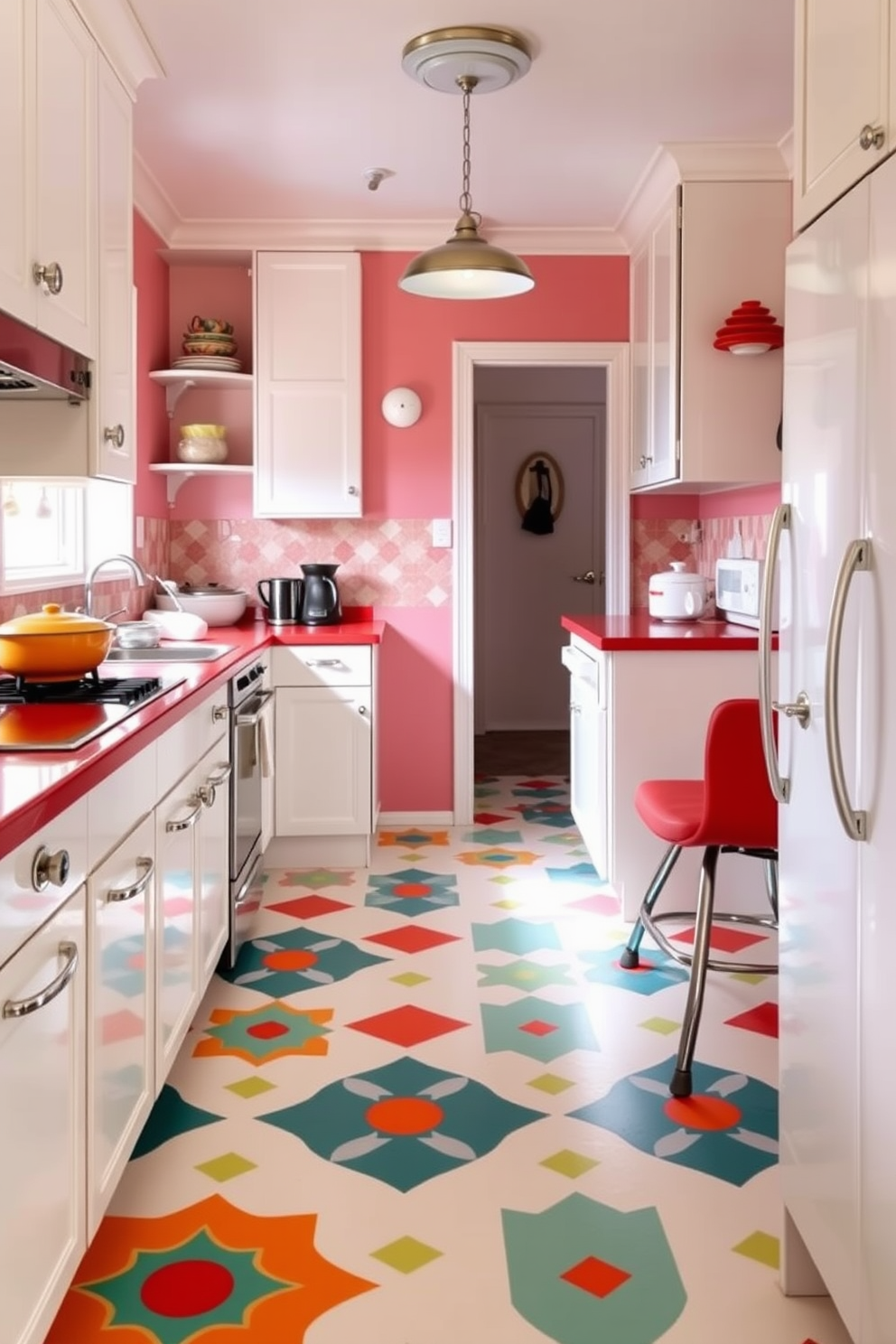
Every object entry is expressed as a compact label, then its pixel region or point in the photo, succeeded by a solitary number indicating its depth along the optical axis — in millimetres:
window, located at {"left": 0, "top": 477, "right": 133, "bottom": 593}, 3447
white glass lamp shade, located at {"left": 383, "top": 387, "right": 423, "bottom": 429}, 5047
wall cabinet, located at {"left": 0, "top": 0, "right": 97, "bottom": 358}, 2193
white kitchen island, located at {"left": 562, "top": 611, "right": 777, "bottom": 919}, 3689
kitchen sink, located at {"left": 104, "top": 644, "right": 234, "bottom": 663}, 3547
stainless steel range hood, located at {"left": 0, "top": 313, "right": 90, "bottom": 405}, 2246
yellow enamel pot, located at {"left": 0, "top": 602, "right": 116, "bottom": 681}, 2445
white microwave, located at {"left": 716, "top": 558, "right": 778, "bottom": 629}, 3963
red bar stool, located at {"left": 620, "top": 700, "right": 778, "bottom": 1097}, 2676
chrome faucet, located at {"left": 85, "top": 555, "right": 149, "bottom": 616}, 3466
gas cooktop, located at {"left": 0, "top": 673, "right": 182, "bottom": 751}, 1961
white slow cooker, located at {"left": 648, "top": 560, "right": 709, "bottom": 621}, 4230
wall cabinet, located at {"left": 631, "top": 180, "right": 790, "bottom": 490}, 4105
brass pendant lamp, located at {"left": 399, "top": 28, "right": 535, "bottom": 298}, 3166
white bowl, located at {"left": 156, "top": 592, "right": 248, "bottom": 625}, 4648
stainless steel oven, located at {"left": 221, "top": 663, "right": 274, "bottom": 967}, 3412
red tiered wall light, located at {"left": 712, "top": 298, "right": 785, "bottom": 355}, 3941
